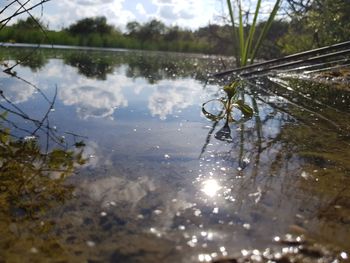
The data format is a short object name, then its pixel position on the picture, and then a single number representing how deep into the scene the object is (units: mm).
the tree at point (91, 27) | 19547
